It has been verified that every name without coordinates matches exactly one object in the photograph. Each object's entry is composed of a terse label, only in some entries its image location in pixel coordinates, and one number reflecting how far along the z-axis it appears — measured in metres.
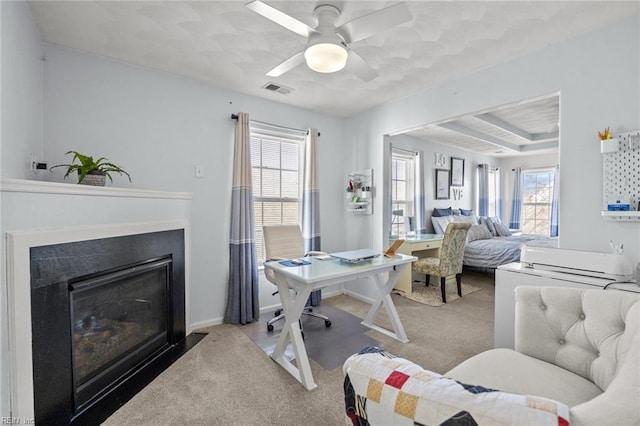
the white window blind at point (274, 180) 3.44
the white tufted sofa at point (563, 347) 1.12
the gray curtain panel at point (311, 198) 3.62
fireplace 1.49
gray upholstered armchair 3.73
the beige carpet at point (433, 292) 3.75
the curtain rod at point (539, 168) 6.43
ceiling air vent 2.96
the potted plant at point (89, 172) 1.95
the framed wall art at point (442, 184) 5.49
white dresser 1.89
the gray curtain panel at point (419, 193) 5.08
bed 4.41
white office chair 2.99
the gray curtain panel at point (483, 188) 6.30
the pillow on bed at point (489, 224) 5.71
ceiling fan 1.46
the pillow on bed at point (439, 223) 5.09
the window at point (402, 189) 4.98
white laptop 2.39
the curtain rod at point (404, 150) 4.85
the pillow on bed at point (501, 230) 5.74
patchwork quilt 0.52
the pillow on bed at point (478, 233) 5.13
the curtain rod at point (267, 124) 3.09
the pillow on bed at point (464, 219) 5.34
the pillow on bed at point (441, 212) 5.30
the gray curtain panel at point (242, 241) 3.03
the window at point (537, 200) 6.53
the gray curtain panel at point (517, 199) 6.78
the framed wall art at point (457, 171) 5.77
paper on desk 2.63
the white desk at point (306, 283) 2.00
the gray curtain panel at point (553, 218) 5.92
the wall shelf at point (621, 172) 1.81
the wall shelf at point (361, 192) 3.72
